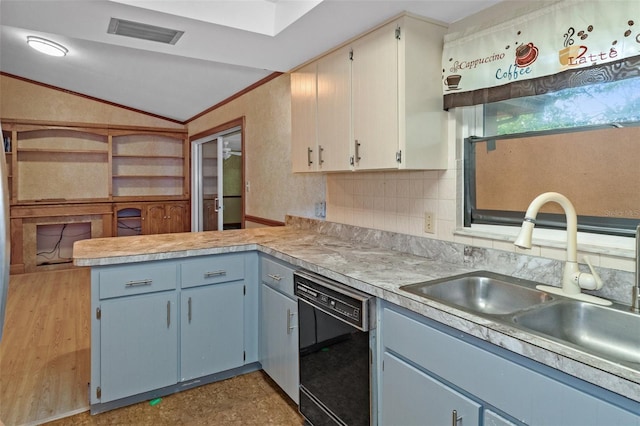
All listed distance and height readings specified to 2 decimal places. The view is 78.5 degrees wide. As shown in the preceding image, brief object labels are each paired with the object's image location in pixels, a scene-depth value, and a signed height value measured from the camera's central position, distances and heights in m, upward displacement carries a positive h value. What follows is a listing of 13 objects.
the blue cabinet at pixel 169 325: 2.19 -0.72
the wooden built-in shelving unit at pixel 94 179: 5.50 +0.43
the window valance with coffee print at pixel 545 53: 1.38 +0.63
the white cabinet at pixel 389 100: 1.92 +0.56
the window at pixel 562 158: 1.44 +0.20
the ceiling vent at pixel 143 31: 2.19 +1.03
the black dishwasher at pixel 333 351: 1.65 -0.68
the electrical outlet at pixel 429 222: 2.13 -0.09
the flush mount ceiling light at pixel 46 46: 3.73 +1.58
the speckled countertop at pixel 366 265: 0.96 -0.30
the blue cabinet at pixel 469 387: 0.97 -0.53
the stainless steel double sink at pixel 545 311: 1.25 -0.38
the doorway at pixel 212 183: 5.89 +0.37
